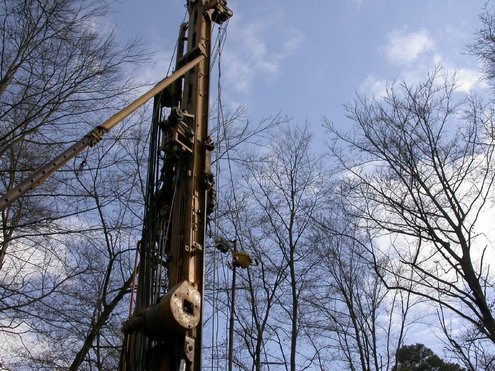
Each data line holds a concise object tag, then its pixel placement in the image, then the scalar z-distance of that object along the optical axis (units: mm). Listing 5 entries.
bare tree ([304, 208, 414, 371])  16192
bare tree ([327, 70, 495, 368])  9742
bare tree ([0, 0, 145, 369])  7340
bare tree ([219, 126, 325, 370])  14414
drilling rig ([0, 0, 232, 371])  4324
